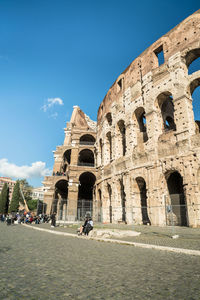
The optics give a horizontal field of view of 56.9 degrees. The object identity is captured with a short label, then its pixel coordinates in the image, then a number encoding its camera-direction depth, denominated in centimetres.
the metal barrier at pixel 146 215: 1053
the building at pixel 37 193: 10188
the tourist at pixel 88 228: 952
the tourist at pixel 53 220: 1445
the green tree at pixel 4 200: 4447
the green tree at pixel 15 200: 4474
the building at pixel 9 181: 11054
